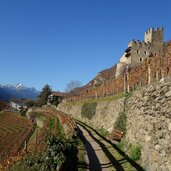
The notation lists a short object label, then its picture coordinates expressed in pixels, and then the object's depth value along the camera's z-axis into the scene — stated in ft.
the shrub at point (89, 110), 76.80
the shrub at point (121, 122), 44.12
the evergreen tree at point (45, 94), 231.23
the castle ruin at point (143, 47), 183.43
